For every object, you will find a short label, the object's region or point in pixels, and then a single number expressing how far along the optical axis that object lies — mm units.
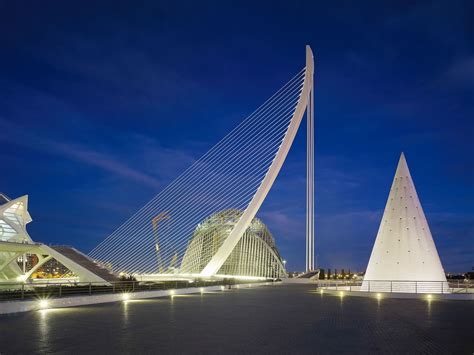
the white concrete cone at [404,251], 24234
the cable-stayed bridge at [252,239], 31344
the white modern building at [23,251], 30766
